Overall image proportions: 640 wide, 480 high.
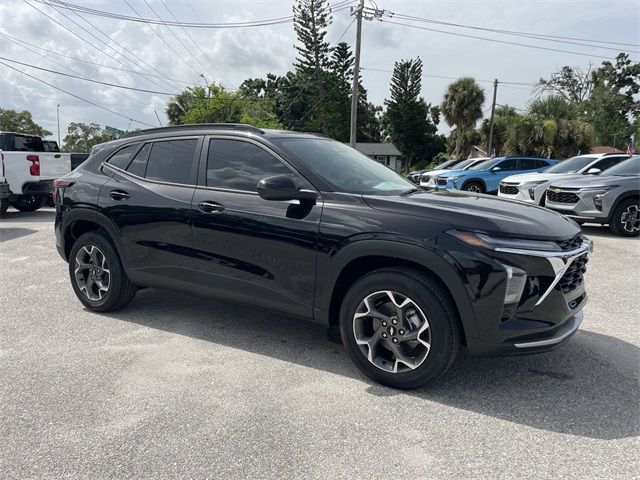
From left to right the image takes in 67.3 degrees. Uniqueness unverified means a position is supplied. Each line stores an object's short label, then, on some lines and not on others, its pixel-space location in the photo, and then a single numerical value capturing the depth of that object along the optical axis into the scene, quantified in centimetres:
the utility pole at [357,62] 2241
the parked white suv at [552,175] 1041
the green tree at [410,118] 5738
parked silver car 869
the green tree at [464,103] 3872
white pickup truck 1107
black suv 291
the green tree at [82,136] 8056
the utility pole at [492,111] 3700
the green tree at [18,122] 6125
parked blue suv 1572
